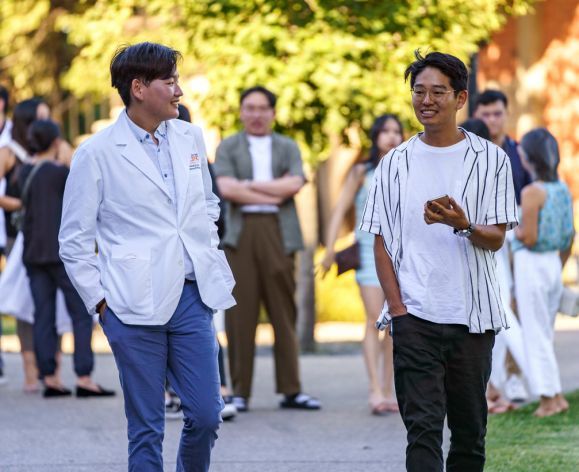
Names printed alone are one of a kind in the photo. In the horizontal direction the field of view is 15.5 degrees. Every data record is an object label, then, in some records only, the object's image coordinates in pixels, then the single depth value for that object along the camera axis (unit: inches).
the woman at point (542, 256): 501.5
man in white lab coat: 319.8
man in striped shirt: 315.0
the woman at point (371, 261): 549.6
